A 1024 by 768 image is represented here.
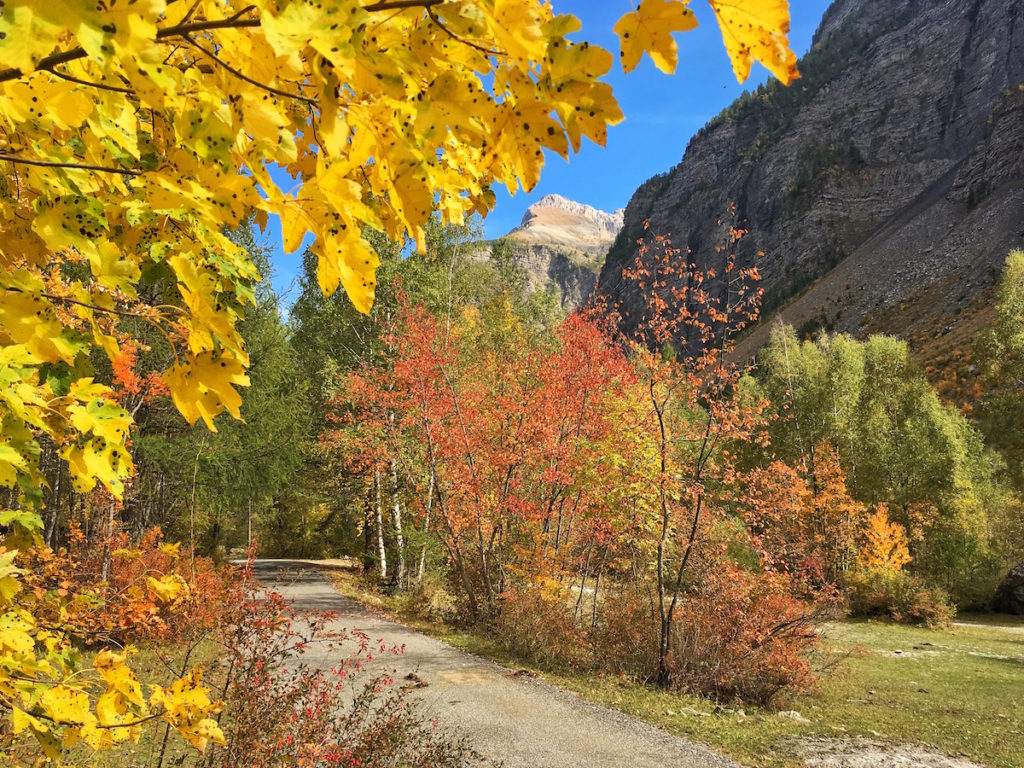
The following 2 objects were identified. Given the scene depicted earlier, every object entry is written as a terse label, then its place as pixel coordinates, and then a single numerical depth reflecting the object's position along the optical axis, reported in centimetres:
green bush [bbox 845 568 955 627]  1538
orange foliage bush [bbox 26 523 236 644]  527
